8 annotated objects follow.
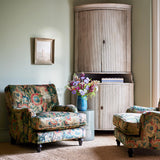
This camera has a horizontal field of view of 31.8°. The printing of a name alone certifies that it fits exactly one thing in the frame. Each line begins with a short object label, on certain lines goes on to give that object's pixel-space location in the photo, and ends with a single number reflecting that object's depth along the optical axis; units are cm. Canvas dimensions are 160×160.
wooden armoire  458
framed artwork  448
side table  417
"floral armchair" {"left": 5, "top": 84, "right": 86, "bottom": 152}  347
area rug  326
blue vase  424
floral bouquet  417
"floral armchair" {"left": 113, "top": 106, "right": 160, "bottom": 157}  310
